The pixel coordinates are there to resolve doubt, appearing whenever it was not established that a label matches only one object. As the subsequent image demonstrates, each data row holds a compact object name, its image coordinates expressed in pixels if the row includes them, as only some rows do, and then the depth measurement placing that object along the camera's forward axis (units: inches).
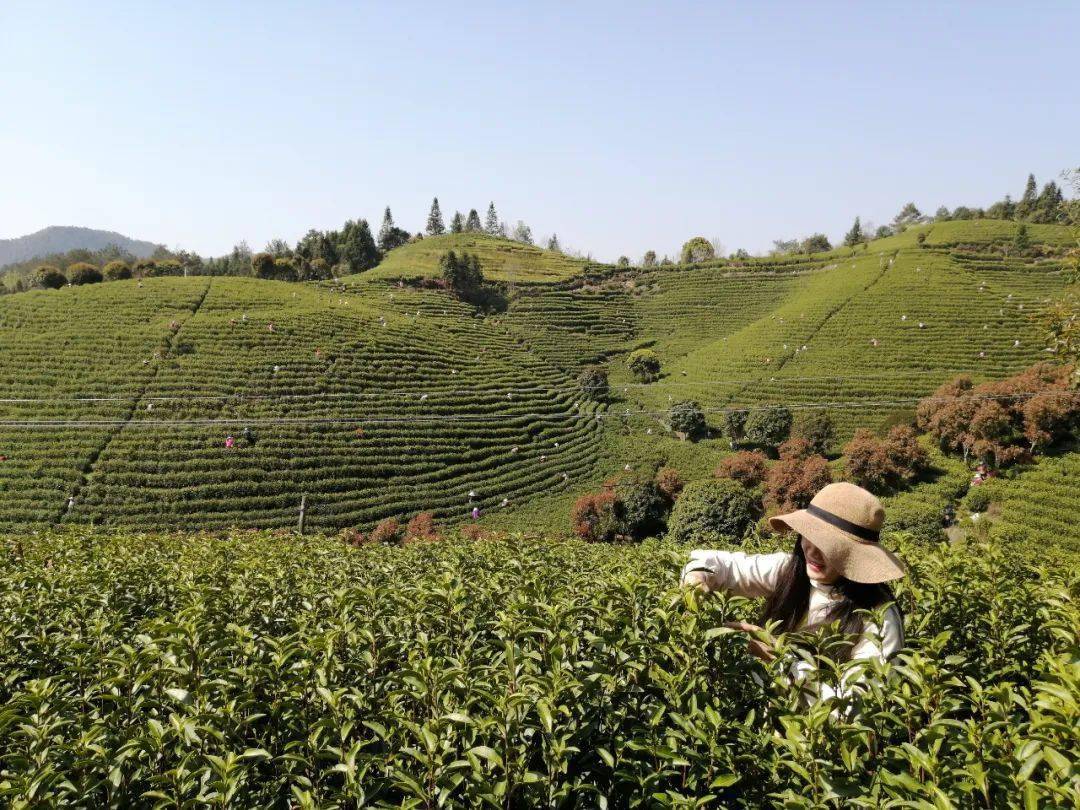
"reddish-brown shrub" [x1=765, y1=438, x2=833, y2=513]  890.7
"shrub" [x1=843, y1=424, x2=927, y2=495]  946.1
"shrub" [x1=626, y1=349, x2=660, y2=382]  1847.9
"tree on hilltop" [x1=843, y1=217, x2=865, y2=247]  3068.4
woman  99.8
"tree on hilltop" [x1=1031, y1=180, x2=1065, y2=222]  2918.3
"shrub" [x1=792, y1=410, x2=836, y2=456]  1160.8
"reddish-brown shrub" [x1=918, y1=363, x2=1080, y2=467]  874.8
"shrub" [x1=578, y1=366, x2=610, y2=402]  1672.0
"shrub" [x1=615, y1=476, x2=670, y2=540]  1015.6
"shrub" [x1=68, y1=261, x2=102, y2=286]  1962.4
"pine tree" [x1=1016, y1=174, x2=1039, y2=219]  3011.8
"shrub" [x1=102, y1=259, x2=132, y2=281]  2044.8
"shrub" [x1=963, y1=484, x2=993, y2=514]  844.0
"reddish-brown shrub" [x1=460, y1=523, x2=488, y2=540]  1008.6
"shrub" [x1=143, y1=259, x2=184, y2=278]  2270.8
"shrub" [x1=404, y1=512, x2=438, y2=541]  997.9
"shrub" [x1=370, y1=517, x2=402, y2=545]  991.0
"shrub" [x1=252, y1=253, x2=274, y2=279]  2411.4
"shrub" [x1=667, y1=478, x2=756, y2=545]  868.6
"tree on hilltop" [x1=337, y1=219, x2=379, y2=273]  2989.7
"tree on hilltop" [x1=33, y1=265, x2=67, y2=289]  1913.1
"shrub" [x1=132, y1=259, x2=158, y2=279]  2251.5
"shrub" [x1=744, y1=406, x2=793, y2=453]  1199.6
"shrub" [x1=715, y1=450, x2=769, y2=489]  1054.4
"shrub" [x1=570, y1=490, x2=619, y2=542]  997.8
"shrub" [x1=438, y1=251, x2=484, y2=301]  2450.8
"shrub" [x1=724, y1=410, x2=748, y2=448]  1266.0
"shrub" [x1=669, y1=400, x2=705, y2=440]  1339.8
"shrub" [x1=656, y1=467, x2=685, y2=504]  1071.4
